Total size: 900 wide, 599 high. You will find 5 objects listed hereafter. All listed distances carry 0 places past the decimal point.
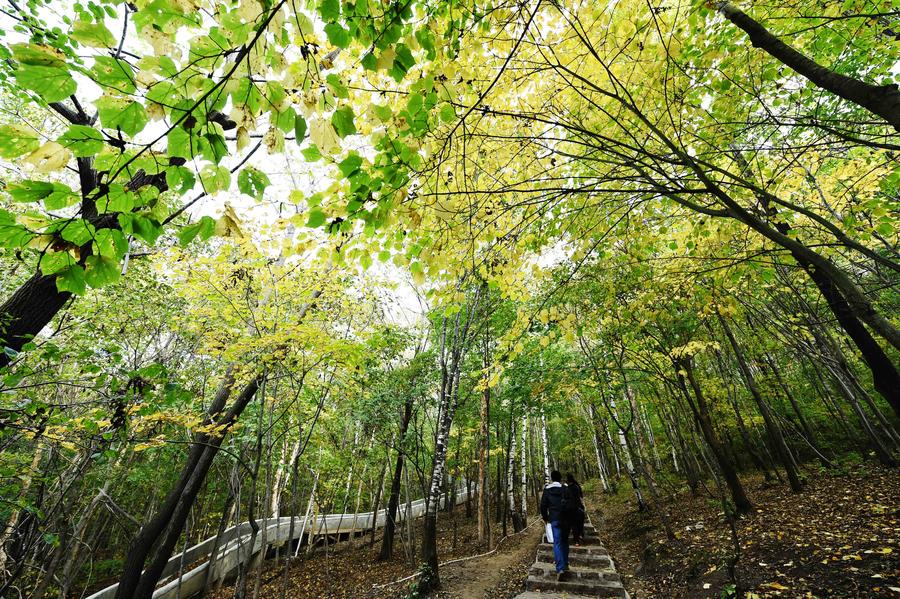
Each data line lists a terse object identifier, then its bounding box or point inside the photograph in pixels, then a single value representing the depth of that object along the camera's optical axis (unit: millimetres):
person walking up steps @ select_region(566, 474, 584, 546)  7582
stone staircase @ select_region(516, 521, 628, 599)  5125
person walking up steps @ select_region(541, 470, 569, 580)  5792
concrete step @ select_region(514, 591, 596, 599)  5098
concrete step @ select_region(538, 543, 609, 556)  7138
